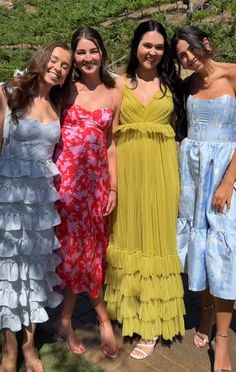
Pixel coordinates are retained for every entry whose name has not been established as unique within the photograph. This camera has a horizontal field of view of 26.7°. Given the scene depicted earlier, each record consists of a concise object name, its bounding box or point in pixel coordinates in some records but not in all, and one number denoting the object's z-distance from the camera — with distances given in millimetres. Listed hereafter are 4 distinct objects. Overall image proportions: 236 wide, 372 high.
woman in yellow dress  2736
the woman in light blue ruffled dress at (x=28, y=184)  2422
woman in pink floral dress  2699
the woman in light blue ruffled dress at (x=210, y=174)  2602
